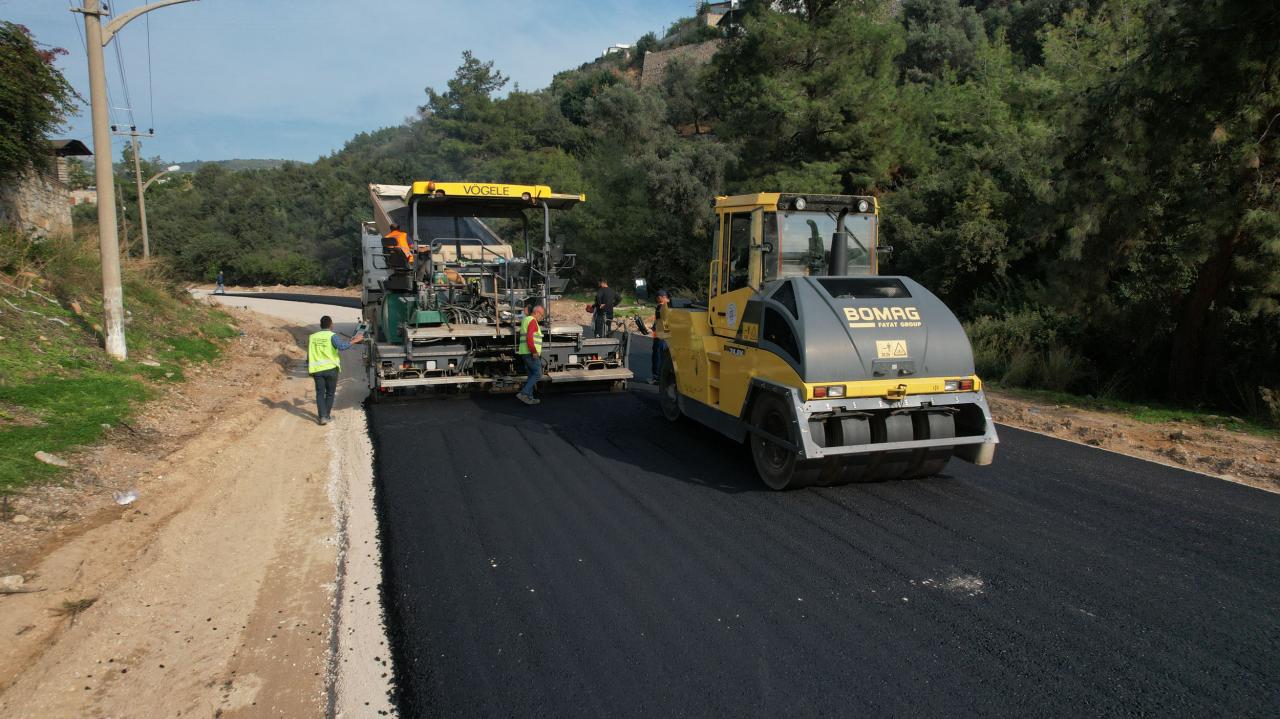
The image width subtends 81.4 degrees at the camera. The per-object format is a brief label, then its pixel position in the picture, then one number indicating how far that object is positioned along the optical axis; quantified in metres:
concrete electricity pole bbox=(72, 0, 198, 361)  10.50
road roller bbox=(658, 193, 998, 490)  6.05
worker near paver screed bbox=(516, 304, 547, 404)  10.05
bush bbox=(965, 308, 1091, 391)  12.41
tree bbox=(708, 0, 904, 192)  23.14
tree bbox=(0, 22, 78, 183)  13.62
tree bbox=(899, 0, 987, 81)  42.25
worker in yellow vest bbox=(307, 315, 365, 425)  9.48
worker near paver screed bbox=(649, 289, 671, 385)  10.19
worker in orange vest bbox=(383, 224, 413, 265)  10.23
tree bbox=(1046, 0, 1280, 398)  9.05
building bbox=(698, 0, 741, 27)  88.81
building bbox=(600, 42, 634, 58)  94.19
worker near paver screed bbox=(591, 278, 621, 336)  13.93
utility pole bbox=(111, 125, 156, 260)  30.17
